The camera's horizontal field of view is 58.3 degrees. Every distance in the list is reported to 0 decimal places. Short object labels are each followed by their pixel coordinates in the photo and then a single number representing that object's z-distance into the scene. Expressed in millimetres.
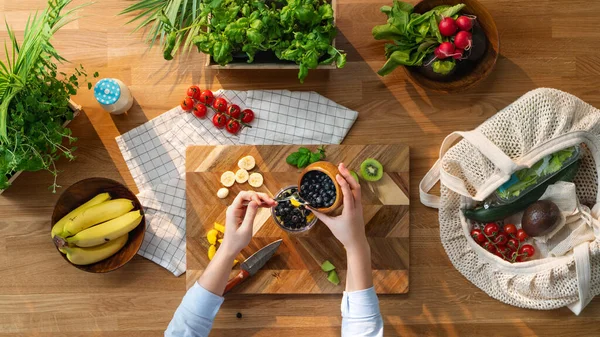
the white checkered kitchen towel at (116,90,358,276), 1916
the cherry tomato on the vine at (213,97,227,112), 1882
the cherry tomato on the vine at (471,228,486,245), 1874
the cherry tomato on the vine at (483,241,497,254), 1881
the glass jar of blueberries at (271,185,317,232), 1783
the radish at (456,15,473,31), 1712
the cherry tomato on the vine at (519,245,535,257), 1867
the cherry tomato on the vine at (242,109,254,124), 1899
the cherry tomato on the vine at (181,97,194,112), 1895
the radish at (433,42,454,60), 1704
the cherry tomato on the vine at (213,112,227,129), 1884
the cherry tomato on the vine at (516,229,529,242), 1870
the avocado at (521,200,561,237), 1785
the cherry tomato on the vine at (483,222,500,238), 1872
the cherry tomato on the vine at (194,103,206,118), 1885
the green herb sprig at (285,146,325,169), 1822
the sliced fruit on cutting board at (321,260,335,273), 1833
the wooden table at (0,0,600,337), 1920
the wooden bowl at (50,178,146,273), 1825
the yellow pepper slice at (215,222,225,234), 1849
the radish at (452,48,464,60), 1714
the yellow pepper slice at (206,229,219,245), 1839
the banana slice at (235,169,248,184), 1853
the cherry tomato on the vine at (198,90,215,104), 1888
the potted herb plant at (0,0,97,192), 1583
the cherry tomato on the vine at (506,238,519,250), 1875
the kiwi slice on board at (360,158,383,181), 1846
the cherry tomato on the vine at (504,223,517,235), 1877
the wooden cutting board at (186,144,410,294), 1860
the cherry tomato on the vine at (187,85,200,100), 1889
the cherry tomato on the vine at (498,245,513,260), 1886
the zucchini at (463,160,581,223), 1829
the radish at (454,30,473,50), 1699
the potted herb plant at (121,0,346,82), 1583
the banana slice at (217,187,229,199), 1850
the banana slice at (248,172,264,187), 1854
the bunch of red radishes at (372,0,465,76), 1737
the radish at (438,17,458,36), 1714
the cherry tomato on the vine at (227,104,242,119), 1884
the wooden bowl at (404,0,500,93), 1800
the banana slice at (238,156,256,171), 1854
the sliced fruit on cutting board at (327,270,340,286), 1836
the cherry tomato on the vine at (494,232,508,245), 1872
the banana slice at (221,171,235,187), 1856
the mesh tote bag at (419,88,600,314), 1772
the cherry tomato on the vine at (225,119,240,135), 1885
